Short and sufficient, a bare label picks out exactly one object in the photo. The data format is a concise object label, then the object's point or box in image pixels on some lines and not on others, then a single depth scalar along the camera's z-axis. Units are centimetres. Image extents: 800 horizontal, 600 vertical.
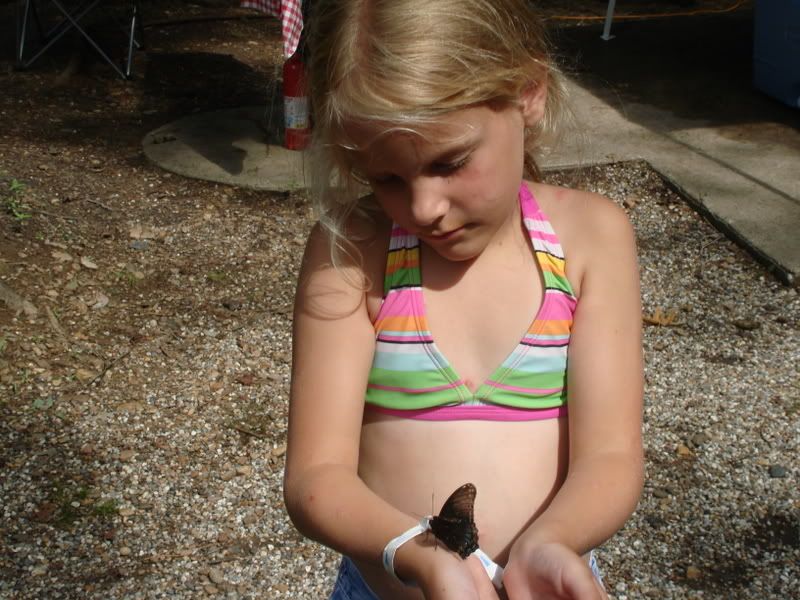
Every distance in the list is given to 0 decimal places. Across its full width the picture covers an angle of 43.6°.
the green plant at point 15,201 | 429
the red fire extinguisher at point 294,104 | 506
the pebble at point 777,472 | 298
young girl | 137
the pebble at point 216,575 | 262
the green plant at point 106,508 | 283
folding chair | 634
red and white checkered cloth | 452
